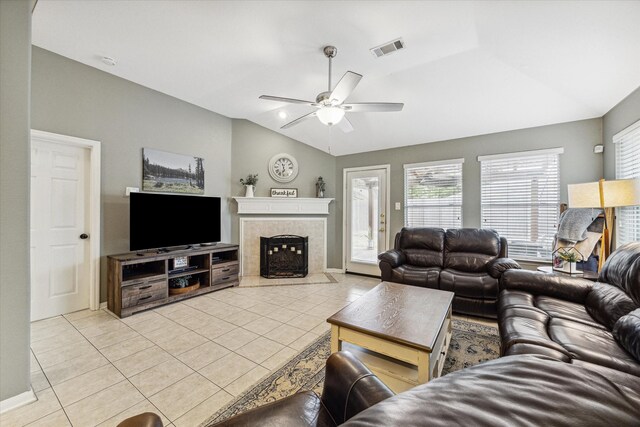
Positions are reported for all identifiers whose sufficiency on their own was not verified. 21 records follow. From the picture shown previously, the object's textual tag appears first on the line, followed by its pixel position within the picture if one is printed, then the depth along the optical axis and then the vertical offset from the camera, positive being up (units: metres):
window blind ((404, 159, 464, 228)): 4.42 +0.37
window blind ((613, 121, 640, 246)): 2.75 +0.52
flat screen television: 3.24 -0.07
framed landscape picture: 3.67 +0.64
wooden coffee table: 1.56 -0.75
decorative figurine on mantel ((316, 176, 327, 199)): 5.29 +0.57
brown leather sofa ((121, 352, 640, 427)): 0.45 -0.35
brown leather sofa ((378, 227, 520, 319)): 3.01 -0.64
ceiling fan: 2.42 +1.08
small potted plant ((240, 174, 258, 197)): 4.78 +0.59
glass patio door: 5.08 -0.04
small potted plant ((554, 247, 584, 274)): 2.74 -0.44
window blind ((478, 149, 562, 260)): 3.71 +0.24
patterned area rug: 1.70 -1.19
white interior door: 2.88 -0.16
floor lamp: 2.35 +0.18
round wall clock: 5.08 +0.94
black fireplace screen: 4.81 -0.77
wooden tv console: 3.01 -0.80
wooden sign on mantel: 5.09 +0.45
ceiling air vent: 2.56 +1.70
